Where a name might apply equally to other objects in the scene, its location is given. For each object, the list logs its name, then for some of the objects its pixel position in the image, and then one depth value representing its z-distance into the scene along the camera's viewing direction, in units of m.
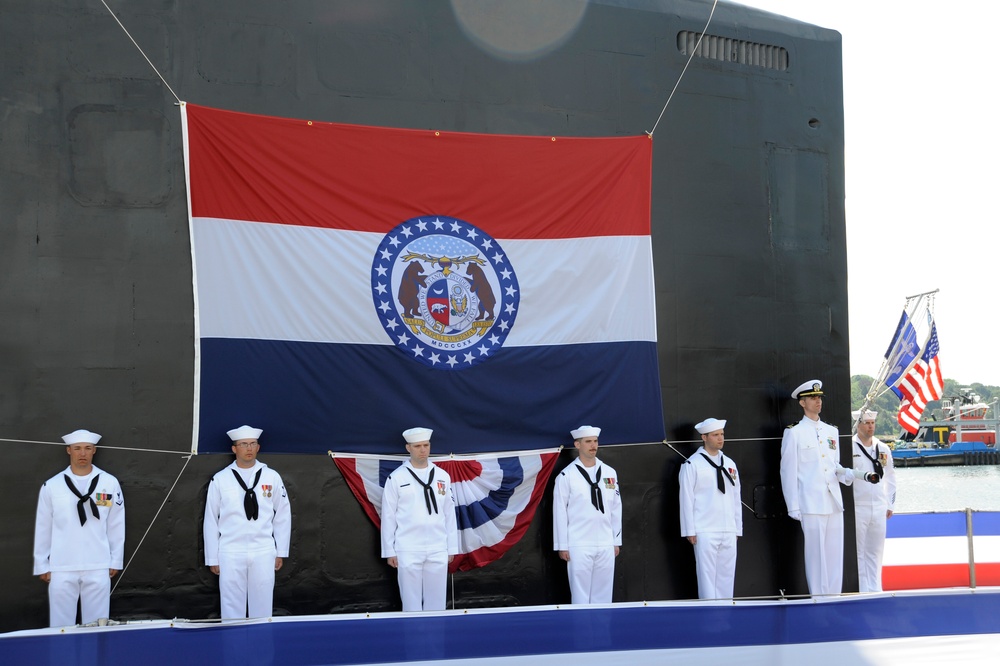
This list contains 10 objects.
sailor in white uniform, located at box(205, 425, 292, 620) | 5.51
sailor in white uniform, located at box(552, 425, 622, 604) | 6.29
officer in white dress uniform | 6.93
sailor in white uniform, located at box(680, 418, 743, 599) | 6.55
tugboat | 51.72
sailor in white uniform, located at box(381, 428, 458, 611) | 5.87
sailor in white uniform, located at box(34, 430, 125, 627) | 5.25
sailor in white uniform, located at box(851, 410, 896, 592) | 8.62
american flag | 17.95
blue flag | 17.94
